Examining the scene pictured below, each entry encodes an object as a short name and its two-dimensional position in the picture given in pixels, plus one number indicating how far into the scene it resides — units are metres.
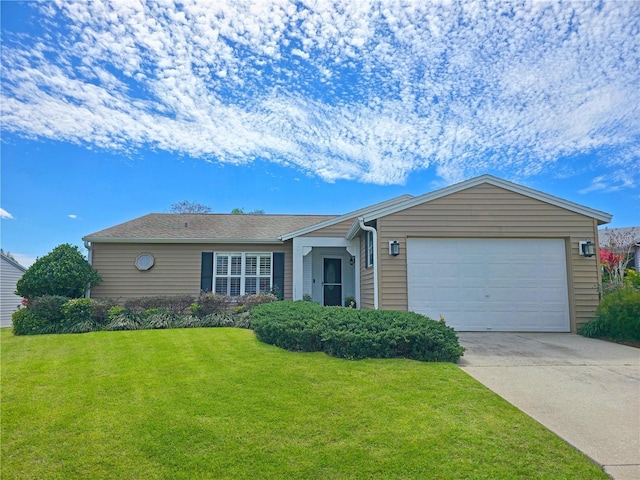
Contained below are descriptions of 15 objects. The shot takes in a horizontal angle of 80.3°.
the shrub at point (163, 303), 10.81
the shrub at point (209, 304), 10.78
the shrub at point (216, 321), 10.14
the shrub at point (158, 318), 9.95
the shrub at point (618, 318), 7.61
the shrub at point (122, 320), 9.74
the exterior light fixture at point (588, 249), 9.02
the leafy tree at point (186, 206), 31.20
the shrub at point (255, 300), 10.97
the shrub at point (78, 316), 9.65
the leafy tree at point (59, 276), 10.70
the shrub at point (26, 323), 9.61
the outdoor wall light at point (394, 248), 9.09
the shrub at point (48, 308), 9.79
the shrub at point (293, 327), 6.12
